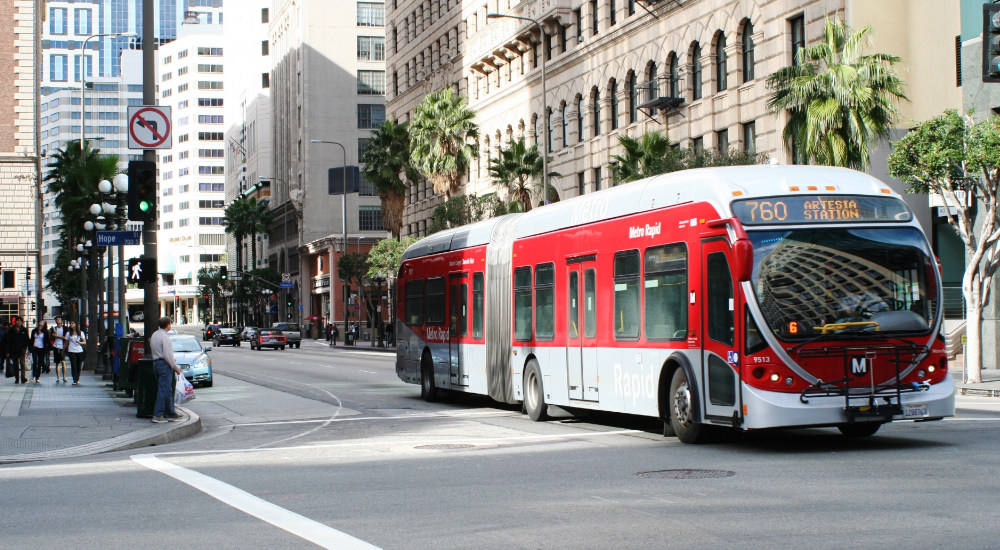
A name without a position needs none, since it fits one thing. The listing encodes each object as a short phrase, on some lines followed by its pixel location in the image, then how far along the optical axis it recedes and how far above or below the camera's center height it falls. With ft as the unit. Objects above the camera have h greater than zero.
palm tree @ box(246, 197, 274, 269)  417.69 +34.53
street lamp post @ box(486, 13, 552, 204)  140.76 +15.63
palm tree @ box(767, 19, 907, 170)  94.94 +16.16
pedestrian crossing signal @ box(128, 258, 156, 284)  69.97 +2.85
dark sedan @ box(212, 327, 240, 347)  278.26 -4.36
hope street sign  82.23 +5.58
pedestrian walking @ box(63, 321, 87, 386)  108.47 -2.70
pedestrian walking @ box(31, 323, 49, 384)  116.67 -2.73
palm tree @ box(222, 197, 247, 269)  419.33 +34.40
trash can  65.77 -3.87
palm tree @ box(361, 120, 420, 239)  231.30 +29.47
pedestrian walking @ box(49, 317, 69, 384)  115.21 -2.09
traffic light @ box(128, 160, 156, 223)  68.33 +7.27
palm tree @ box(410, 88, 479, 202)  203.62 +29.88
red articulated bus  43.88 +0.17
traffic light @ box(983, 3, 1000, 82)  57.41 +12.40
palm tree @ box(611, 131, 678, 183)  130.52 +16.97
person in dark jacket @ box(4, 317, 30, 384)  111.96 -2.25
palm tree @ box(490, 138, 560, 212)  170.50 +20.42
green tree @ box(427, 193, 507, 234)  185.78 +16.15
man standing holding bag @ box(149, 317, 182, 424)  63.46 -2.73
